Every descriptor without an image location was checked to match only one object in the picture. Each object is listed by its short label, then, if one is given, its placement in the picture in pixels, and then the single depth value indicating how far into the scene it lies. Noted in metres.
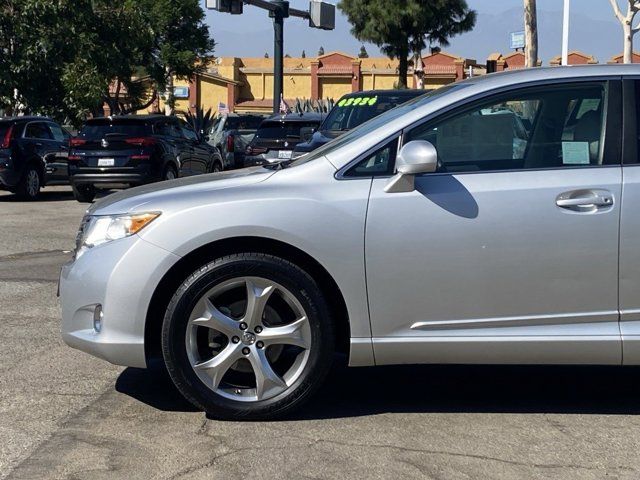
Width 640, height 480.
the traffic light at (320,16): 27.23
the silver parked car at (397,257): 4.69
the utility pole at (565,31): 24.50
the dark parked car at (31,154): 17.84
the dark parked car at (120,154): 17.48
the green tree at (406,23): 41.00
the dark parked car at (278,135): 18.55
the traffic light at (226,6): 22.94
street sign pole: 26.23
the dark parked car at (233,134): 24.47
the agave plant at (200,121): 32.03
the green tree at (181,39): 36.78
